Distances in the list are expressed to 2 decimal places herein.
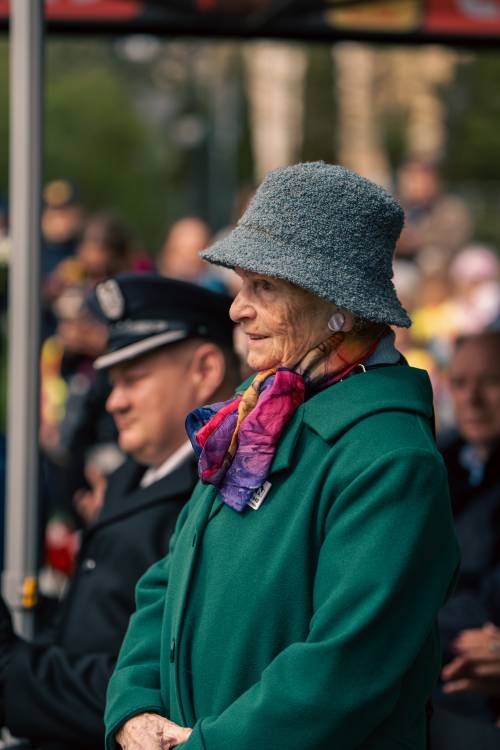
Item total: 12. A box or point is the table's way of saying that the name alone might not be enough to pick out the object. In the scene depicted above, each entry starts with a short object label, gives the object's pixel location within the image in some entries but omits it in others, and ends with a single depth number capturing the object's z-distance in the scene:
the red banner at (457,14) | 11.09
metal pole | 7.47
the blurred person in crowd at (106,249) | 14.01
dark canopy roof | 10.65
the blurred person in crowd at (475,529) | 7.03
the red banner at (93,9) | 10.80
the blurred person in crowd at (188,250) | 17.94
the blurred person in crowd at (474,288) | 17.21
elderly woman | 4.36
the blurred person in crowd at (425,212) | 22.42
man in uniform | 6.12
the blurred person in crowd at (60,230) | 19.00
